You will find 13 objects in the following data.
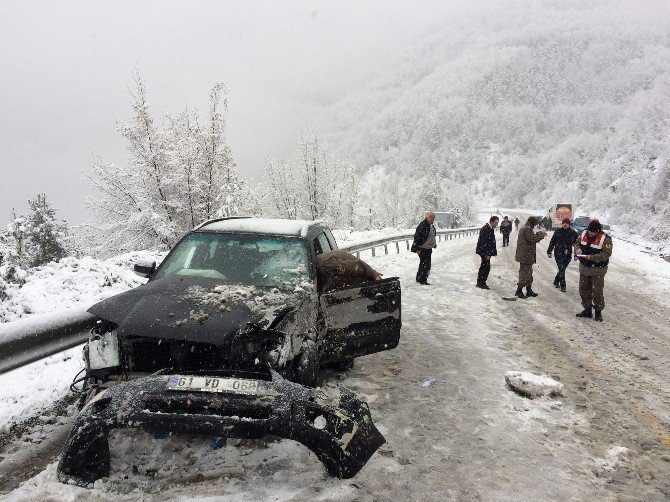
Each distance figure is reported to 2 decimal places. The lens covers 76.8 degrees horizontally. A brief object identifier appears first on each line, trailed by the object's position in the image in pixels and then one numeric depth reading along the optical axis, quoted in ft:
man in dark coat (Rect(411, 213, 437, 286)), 35.95
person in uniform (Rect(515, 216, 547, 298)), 32.35
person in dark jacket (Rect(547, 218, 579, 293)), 36.83
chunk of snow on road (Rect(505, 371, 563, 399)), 14.28
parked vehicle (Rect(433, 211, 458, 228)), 208.03
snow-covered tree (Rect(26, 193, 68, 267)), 94.17
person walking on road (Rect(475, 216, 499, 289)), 35.25
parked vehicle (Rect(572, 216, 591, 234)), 99.75
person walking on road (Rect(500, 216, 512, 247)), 87.35
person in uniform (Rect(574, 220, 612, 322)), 26.27
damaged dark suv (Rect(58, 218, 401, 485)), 7.95
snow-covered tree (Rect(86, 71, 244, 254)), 56.54
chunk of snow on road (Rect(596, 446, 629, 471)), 10.25
